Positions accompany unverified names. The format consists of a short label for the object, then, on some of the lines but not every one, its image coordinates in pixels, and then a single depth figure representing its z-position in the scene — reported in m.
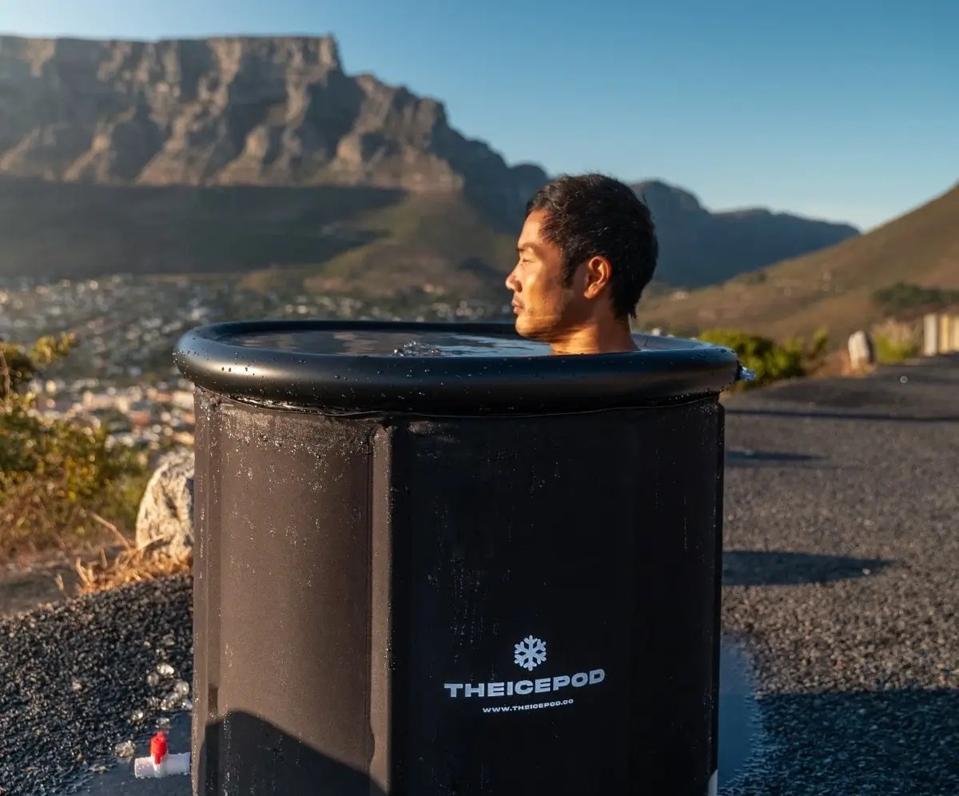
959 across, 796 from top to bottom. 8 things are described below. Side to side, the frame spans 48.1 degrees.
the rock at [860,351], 17.20
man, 2.15
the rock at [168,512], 5.29
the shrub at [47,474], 6.44
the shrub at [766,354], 15.16
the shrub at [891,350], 18.62
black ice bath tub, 1.83
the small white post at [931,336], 21.47
